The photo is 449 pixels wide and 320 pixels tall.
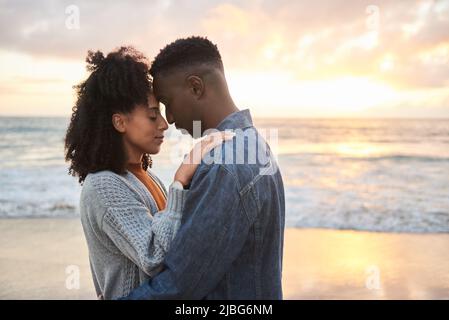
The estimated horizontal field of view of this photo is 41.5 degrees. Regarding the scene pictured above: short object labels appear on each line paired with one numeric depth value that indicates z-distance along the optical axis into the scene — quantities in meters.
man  1.79
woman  2.08
